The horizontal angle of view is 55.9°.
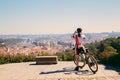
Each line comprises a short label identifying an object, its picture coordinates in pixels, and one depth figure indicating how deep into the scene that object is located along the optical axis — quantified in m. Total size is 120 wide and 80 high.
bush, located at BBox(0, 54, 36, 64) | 7.15
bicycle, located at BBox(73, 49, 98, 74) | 4.59
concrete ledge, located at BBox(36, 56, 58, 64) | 6.34
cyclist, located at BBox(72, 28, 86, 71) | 4.89
